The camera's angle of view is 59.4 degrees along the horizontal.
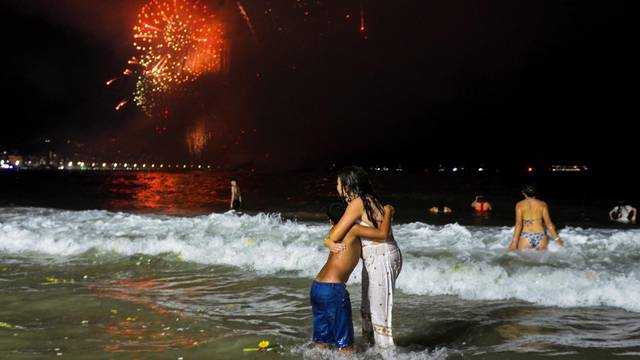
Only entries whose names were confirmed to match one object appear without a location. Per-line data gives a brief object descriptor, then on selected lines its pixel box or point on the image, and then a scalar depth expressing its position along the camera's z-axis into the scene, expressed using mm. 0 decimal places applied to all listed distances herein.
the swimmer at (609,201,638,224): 22109
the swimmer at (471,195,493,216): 26164
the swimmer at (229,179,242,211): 26350
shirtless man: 4707
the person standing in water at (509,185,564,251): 10789
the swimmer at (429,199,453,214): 26375
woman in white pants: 4664
